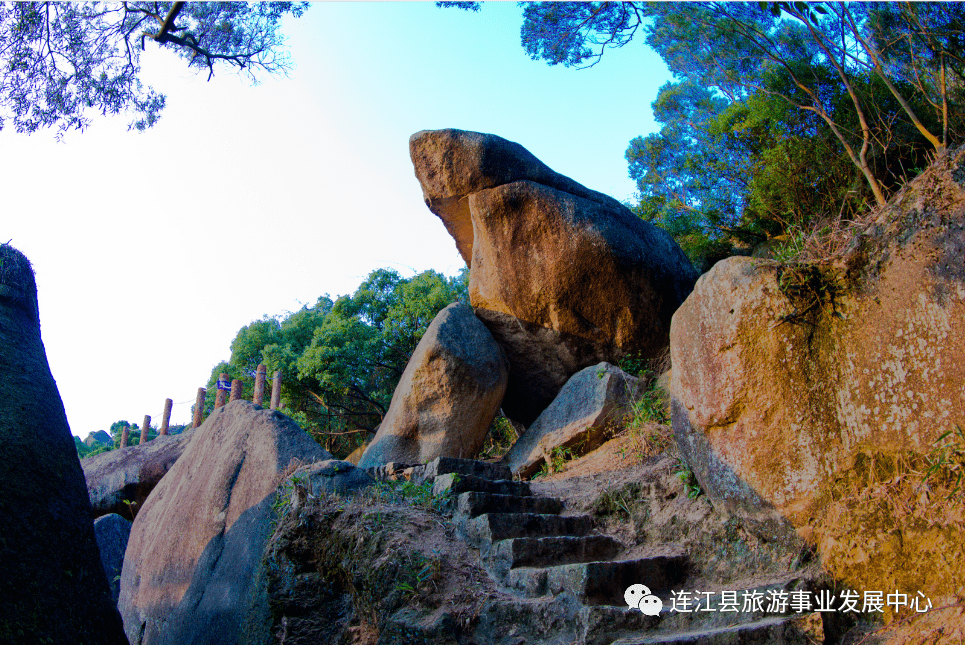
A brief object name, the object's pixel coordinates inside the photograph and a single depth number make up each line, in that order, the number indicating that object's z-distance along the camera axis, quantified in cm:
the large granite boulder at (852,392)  367
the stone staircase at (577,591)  358
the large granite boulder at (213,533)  608
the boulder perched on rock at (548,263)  941
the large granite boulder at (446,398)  927
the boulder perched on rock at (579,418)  812
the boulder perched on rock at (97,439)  3384
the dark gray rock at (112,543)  1109
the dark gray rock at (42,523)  385
